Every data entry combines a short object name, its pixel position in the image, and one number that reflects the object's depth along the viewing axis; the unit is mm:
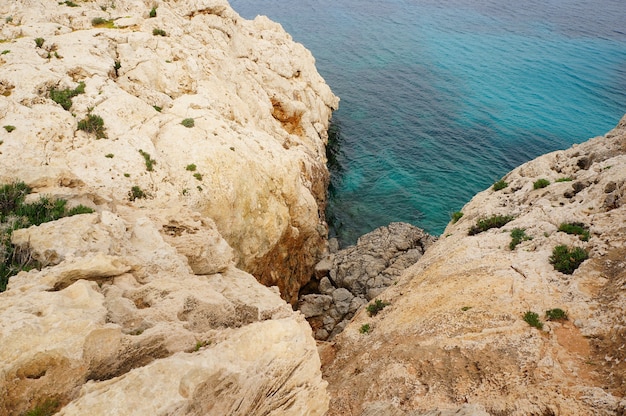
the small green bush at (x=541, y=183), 25984
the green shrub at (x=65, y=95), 23772
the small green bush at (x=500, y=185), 30469
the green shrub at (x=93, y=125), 23375
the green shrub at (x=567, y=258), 18094
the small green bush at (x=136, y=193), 22052
